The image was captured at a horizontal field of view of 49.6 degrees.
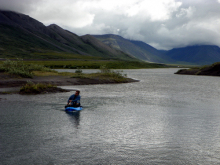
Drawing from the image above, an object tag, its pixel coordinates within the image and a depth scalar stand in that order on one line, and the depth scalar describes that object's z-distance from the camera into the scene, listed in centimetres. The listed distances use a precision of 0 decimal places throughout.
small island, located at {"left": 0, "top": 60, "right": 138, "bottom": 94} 4275
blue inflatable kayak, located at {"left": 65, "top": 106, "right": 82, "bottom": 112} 2679
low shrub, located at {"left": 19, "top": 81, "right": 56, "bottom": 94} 3973
